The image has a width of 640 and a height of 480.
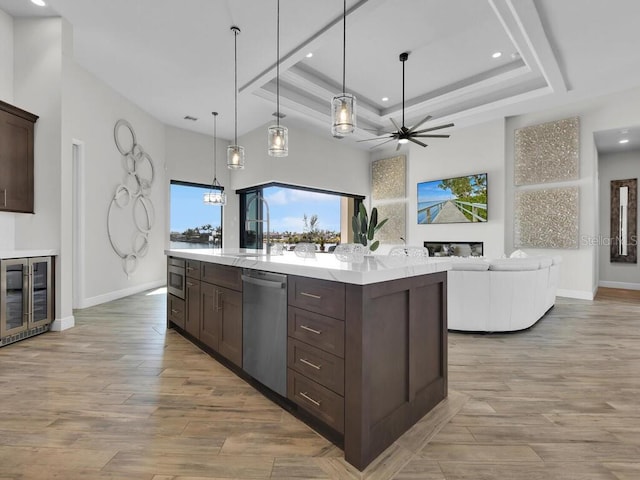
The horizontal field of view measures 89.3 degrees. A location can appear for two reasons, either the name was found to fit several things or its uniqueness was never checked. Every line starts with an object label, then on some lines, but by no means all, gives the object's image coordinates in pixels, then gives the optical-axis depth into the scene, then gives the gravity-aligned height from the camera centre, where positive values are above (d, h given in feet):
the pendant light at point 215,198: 16.42 +2.06
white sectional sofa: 10.98 -1.90
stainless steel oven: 10.30 -1.29
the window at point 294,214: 22.99 +1.94
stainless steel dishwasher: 6.02 -1.78
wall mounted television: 20.59 +2.64
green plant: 19.19 +0.71
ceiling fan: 15.66 +5.09
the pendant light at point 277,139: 9.98 +3.07
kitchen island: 4.66 -1.70
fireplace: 20.87 -0.65
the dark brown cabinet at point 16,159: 10.58 +2.72
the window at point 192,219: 21.70 +1.41
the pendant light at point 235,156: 12.05 +3.10
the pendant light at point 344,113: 8.66 +3.37
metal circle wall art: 16.76 +1.92
